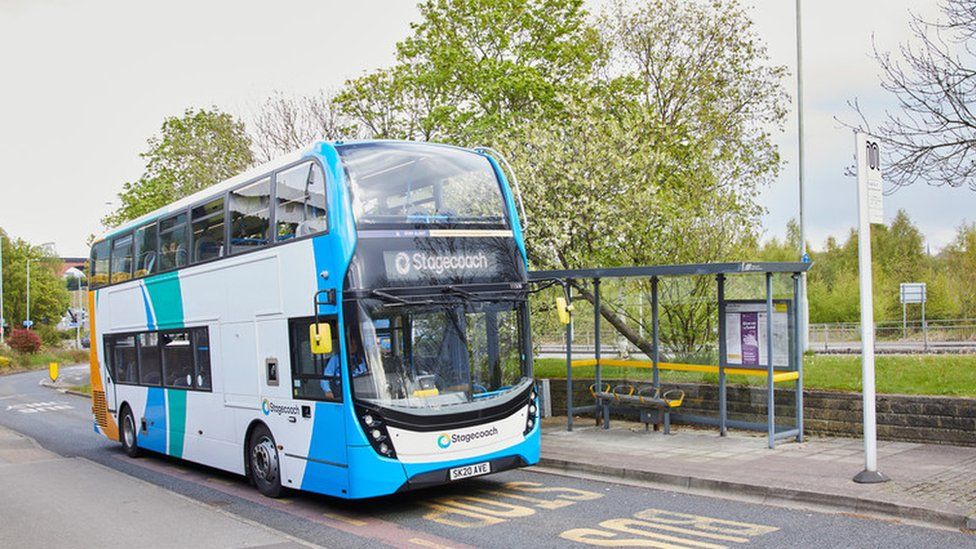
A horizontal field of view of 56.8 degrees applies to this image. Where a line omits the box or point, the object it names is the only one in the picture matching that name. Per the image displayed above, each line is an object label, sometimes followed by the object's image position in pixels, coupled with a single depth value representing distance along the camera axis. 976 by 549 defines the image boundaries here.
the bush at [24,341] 63.44
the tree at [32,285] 81.62
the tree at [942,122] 11.69
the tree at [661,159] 17.52
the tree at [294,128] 30.84
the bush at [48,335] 74.81
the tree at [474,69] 26.33
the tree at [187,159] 34.12
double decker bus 9.23
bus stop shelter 12.27
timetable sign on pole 9.34
